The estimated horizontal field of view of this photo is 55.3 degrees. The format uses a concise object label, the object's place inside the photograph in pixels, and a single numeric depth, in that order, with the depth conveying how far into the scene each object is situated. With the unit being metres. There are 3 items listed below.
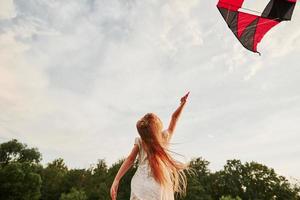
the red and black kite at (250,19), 7.32
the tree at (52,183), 50.75
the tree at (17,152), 55.75
